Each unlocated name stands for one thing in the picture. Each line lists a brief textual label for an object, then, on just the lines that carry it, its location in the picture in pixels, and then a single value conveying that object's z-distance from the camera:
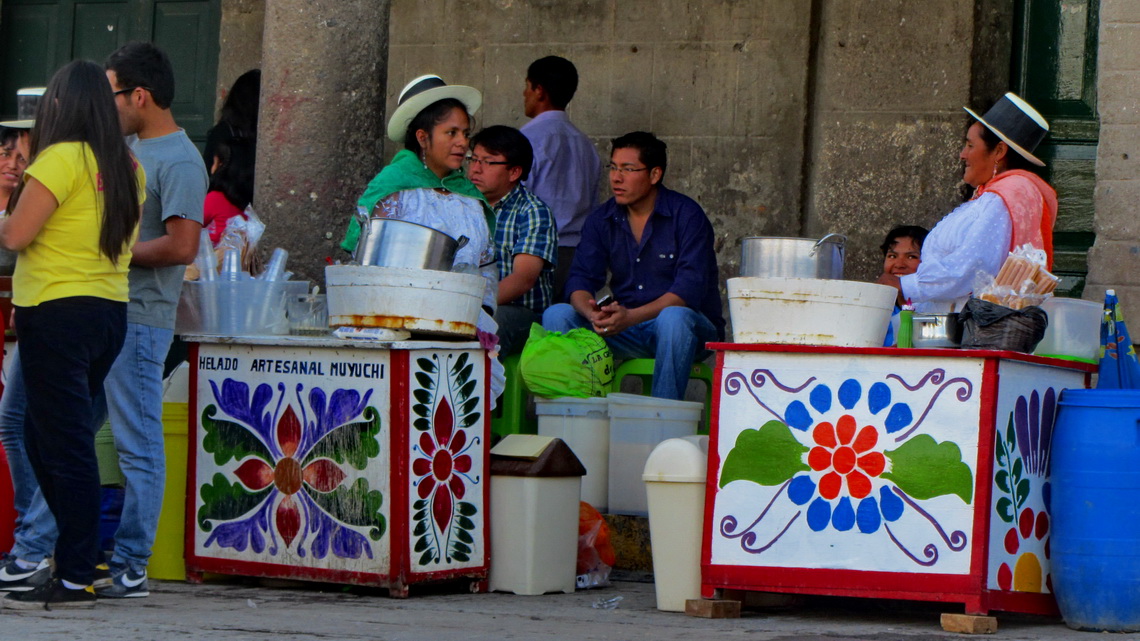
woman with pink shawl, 10.64
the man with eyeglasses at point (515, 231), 13.83
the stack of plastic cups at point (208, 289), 11.39
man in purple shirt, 15.70
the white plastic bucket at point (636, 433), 12.55
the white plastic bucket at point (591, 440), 12.81
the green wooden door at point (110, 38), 19.57
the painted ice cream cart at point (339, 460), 10.67
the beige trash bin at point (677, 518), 10.50
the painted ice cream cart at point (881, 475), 9.74
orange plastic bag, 11.86
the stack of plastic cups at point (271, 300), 11.44
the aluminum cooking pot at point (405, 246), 10.74
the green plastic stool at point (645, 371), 13.81
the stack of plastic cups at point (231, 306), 11.39
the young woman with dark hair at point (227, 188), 13.54
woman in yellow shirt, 9.49
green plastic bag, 12.97
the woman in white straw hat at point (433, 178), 11.97
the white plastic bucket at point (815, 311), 10.08
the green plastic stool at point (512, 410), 13.57
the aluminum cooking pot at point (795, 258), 10.29
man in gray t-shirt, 10.17
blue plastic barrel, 9.96
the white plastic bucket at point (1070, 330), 10.77
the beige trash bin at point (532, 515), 11.23
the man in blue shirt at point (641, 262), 13.79
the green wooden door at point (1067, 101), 15.96
